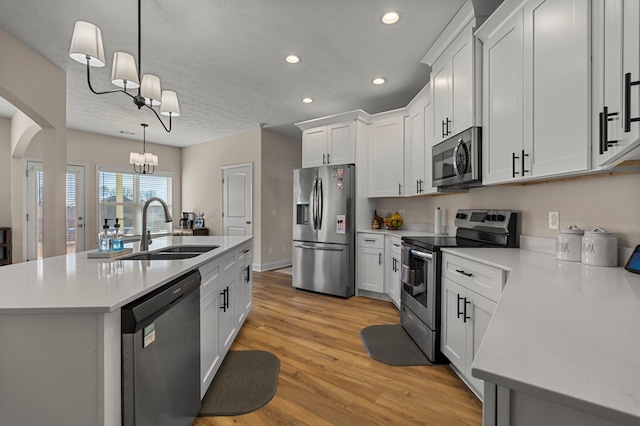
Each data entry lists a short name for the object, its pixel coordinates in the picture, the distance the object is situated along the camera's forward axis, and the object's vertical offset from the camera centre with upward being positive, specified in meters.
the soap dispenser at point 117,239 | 1.98 -0.19
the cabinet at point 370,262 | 3.84 -0.67
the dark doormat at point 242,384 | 1.81 -1.18
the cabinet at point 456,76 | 2.31 +1.17
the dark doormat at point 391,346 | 2.36 -1.16
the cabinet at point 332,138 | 4.11 +1.05
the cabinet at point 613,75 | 1.14 +0.58
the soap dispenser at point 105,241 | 1.91 -0.20
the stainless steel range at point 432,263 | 2.29 -0.43
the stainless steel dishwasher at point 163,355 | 1.08 -0.61
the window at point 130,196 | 6.18 +0.30
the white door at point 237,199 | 5.93 +0.23
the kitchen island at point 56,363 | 1.00 -0.51
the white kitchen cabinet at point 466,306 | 1.71 -0.61
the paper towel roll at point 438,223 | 3.46 -0.13
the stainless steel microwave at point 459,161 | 2.30 +0.43
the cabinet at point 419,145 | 3.24 +0.78
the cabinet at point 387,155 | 3.92 +0.76
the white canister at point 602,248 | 1.54 -0.18
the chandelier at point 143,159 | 5.34 +0.92
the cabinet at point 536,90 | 1.48 +0.71
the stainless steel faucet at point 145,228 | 2.15 -0.13
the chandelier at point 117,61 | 1.74 +0.93
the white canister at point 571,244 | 1.69 -0.18
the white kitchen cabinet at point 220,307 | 1.79 -0.70
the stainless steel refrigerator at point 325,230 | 4.03 -0.27
